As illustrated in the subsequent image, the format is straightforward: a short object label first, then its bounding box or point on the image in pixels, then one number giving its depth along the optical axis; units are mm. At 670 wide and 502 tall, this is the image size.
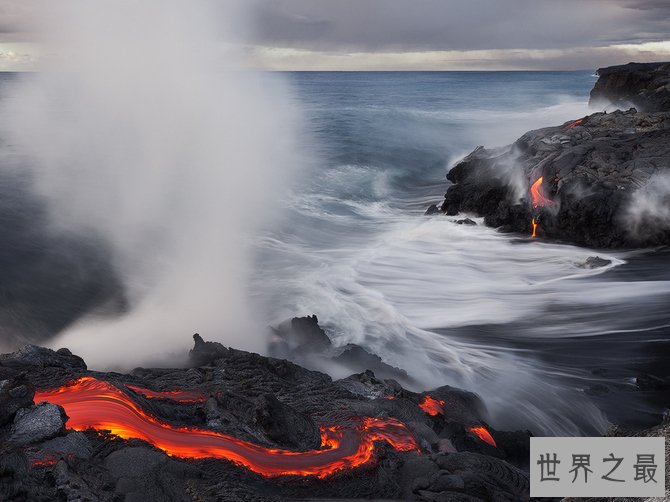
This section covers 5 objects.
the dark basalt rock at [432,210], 21078
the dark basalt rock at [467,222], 18494
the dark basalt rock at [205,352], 7363
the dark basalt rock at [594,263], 14203
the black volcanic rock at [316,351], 8883
